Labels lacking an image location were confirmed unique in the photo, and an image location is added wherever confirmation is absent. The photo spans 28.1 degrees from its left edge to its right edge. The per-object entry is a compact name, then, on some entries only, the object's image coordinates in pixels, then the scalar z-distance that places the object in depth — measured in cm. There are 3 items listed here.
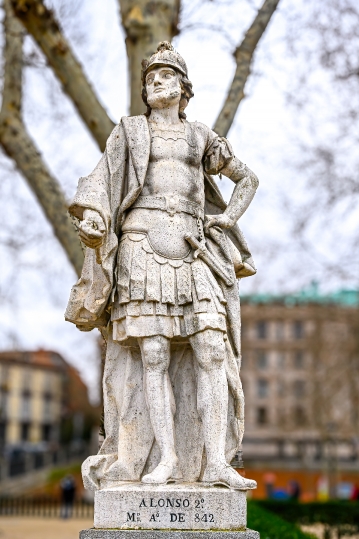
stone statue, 514
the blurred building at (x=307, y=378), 2691
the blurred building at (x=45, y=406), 6906
